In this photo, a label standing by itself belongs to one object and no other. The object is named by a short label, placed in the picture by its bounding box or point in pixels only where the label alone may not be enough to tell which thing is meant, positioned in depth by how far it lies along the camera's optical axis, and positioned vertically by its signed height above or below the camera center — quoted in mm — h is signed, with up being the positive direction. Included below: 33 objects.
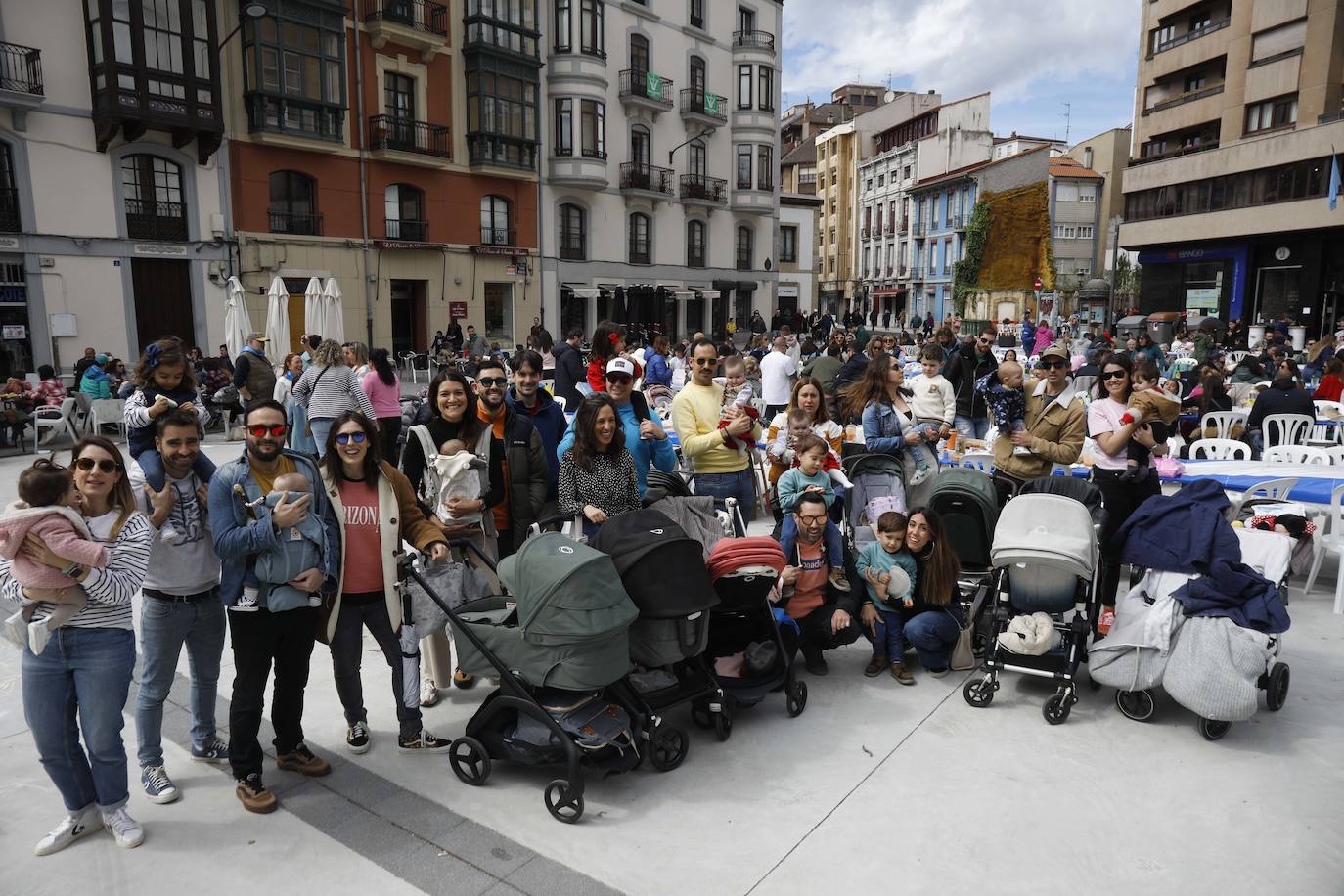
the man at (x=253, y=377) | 9906 -701
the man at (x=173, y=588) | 3764 -1186
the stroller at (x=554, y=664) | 3756 -1514
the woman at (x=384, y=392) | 8789 -758
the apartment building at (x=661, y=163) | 30344 +5913
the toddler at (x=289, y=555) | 3639 -996
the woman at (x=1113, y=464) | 5613 -914
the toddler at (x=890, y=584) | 5250 -1564
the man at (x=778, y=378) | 11394 -767
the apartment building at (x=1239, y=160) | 30562 +6099
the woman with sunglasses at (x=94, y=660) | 3352 -1328
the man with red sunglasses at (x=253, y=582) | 3607 -1123
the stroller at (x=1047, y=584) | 4863 -1531
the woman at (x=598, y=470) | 4953 -854
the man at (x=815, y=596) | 5117 -1627
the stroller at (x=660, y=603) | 4062 -1312
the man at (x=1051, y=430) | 6105 -765
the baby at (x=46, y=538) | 3209 -818
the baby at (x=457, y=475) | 4730 -856
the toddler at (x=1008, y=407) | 6309 -617
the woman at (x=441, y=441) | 4938 -788
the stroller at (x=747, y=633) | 4520 -1697
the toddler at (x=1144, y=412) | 5395 -555
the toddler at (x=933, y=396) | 8180 -705
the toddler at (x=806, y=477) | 5535 -1013
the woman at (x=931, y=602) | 5234 -1683
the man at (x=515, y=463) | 5188 -852
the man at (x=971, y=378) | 9836 -651
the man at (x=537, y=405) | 5504 -559
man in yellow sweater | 6031 -808
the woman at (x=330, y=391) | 8000 -685
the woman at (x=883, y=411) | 6660 -705
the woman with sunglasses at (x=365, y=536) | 3992 -1013
